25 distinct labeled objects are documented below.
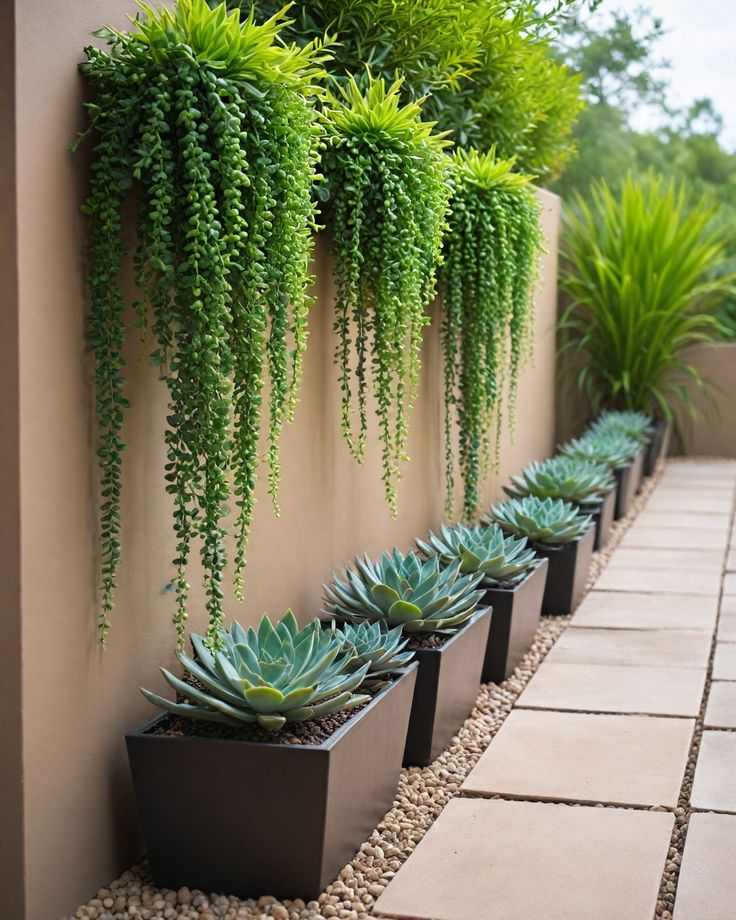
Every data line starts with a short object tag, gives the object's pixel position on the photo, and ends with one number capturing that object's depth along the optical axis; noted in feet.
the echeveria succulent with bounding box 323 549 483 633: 9.53
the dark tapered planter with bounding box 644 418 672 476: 25.05
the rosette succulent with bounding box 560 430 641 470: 19.77
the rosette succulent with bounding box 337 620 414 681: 8.14
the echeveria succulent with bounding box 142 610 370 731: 6.90
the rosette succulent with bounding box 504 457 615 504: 16.17
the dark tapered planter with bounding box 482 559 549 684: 11.44
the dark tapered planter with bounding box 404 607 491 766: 9.16
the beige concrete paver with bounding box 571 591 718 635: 13.60
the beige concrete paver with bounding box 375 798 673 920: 6.80
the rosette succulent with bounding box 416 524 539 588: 11.60
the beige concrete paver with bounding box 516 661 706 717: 10.63
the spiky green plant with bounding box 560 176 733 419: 23.77
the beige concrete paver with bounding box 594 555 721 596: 15.35
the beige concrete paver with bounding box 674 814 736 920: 6.74
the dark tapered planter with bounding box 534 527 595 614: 14.28
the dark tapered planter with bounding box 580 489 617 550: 17.22
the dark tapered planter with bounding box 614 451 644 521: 20.43
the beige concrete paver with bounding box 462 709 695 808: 8.63
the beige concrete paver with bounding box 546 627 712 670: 12.12
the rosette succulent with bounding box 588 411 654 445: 23.04
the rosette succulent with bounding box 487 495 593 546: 14.07
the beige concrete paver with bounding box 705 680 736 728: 10.15
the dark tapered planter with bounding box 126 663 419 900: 6.70
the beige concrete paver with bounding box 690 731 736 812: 8.36
